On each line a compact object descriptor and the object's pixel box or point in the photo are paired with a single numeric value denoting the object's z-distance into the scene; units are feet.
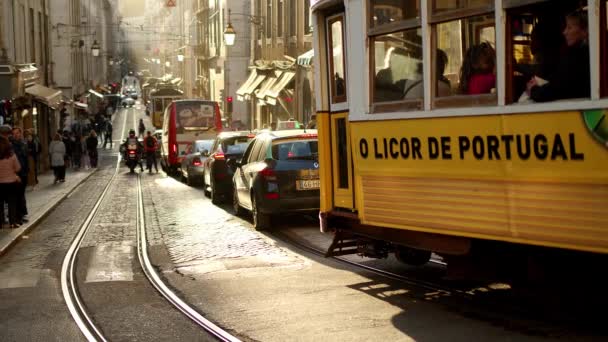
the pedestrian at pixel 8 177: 51.42
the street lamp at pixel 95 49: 187.72
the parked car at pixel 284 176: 48.34
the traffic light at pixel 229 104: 171.38
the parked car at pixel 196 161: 93.71
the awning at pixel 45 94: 105.81
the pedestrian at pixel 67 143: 137.90
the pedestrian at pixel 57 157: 103.76
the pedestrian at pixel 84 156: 141.49
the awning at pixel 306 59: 103.24
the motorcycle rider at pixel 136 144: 130.82
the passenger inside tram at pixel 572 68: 20.22
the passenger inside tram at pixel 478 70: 22.65
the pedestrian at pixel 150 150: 129.49
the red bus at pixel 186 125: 124.06
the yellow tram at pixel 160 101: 198.70
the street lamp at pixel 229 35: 116.98
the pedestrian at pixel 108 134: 204.25
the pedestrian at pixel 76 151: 139.44
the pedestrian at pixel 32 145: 86.19
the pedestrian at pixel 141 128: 210.20
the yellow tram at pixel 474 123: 20.20
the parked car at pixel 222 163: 67.77
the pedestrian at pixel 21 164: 57.62
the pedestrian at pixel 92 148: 140.20
